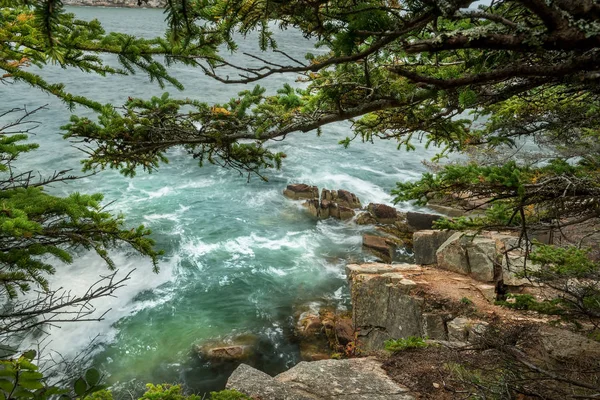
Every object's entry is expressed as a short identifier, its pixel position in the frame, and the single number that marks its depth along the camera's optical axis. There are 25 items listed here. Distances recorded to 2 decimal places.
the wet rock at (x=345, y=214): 17.23
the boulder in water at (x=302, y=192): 18.52
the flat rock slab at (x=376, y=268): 10.18
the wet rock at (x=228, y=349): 9.77
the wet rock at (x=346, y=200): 18.03
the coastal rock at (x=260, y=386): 5.58
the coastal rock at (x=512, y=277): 9.08
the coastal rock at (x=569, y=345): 5.81
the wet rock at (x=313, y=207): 17.49
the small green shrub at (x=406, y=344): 7.02
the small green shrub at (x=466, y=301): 8.40
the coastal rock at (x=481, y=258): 9.50
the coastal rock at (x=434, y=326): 8.18
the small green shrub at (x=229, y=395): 4.59
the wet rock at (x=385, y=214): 16.97
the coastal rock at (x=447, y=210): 16.47
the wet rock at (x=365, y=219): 16.81
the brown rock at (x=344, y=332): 9.98
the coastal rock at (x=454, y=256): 10.02
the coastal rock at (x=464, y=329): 7.39
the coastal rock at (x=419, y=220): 15.81
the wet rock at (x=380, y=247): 14.33
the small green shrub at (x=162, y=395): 4.66
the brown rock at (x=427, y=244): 12.19
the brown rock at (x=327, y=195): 18.14
